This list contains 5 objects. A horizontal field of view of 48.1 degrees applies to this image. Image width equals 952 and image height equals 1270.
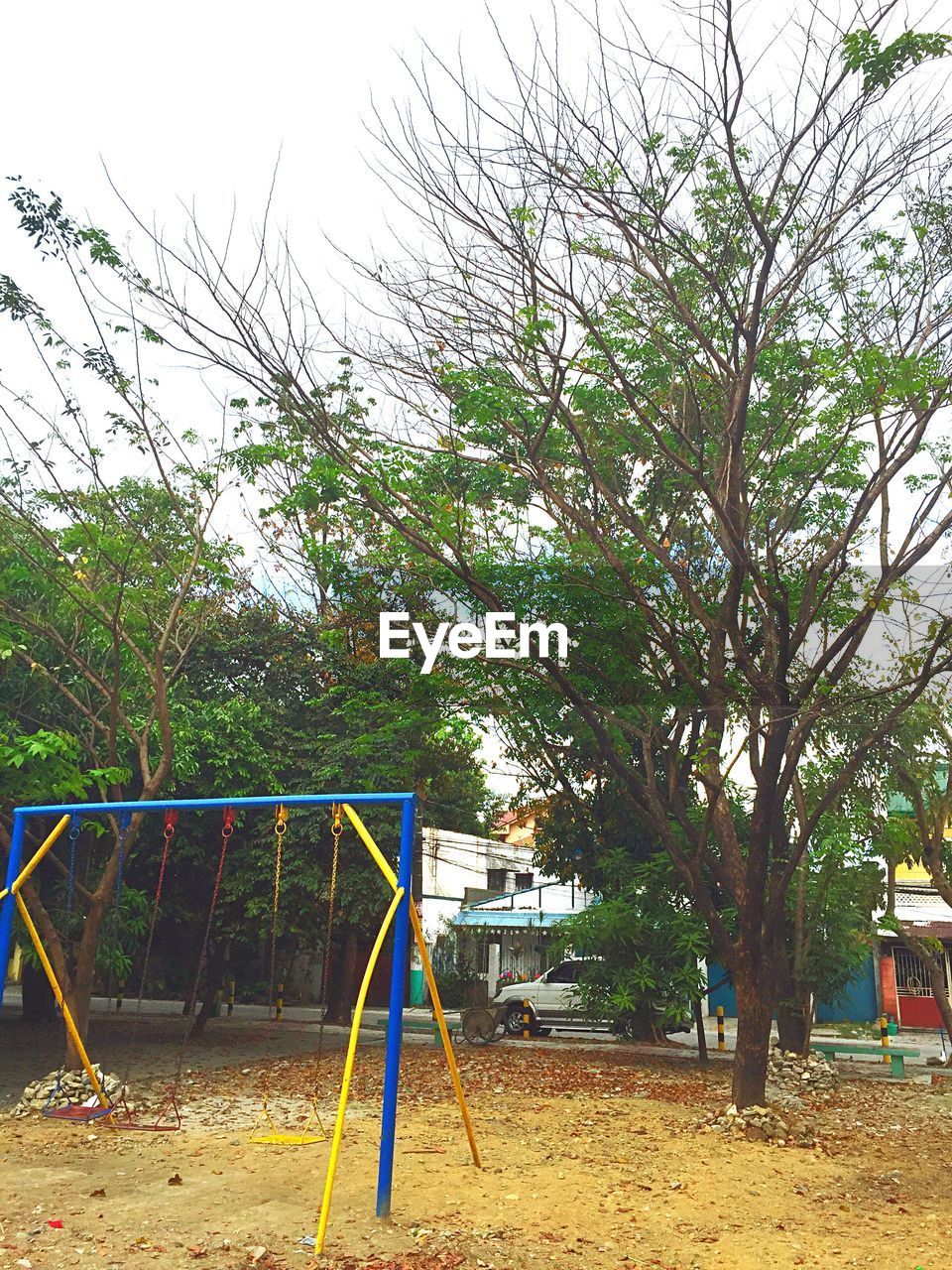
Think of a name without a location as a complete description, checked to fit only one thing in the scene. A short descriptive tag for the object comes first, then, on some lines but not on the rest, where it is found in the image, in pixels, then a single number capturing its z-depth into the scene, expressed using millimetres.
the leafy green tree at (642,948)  16391
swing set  7059
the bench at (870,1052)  15133
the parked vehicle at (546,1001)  21344
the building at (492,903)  25719
